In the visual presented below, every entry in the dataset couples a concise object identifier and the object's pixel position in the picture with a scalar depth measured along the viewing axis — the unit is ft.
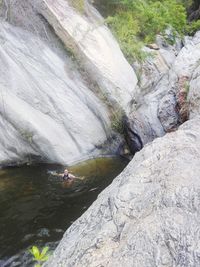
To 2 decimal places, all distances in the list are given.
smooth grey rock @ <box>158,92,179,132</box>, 29.18
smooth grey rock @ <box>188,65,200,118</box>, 25.29
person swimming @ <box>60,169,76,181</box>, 24.39
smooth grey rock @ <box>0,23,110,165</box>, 26.49
